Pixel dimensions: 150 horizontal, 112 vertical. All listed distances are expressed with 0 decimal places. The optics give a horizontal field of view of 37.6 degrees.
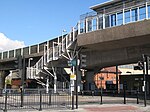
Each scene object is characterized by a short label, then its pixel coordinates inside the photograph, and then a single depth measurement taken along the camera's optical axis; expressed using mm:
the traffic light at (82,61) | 15548
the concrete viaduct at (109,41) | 23841
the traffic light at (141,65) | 18435
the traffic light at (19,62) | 16578
